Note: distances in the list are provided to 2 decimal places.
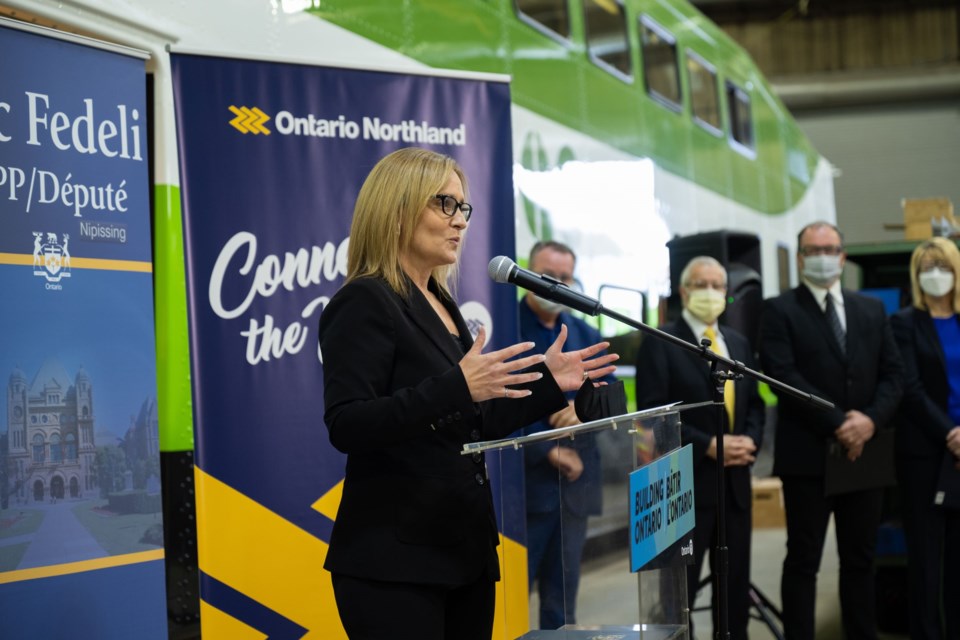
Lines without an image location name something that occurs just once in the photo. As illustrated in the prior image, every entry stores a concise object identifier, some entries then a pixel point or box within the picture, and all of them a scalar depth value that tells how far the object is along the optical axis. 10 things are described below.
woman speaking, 1.98
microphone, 2.28
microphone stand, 2.67
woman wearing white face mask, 4.62
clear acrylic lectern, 2.46
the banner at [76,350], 2.79
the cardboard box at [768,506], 9.42
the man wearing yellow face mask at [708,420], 4.25
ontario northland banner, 3.30
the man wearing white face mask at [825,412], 4.48
